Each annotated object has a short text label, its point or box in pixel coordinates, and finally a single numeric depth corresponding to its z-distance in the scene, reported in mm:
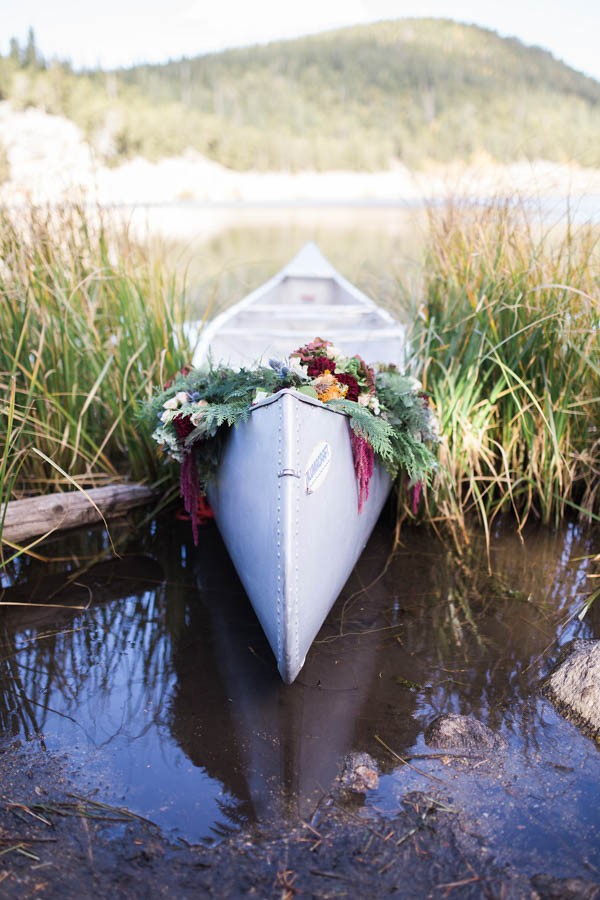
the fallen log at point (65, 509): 3877
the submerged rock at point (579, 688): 2699
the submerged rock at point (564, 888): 1960
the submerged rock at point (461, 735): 2570
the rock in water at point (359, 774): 2387
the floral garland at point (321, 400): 3055
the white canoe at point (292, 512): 2617
